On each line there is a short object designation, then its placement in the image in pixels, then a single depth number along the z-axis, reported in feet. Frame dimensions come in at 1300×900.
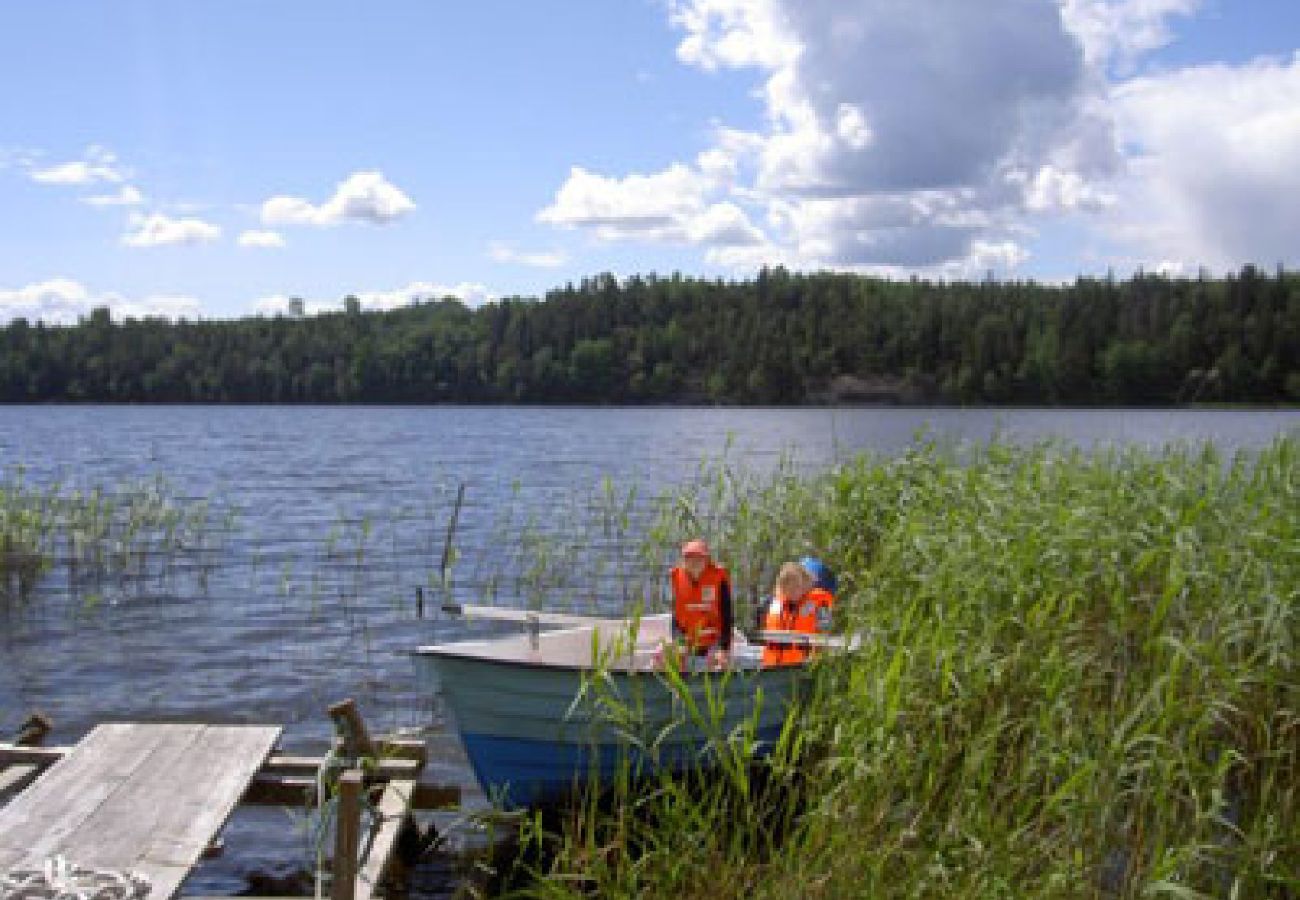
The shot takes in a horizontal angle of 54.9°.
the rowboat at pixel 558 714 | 22.57
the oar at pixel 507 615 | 27.25
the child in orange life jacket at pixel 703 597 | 26.30
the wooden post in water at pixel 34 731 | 24.76
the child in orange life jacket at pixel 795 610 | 26.30
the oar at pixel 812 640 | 22.55
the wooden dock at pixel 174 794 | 16.39
